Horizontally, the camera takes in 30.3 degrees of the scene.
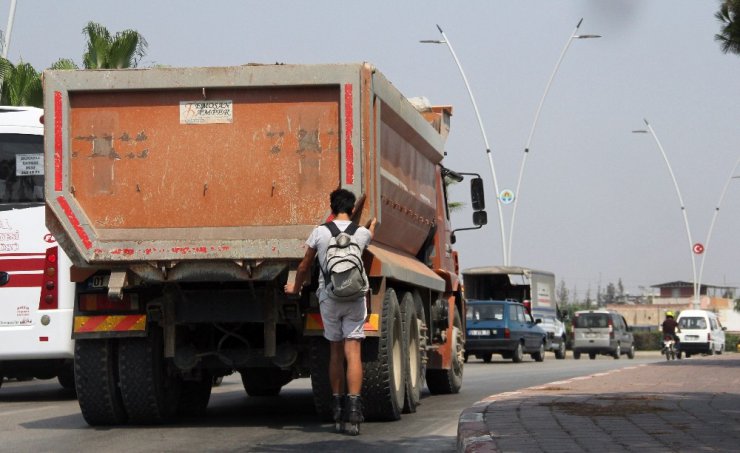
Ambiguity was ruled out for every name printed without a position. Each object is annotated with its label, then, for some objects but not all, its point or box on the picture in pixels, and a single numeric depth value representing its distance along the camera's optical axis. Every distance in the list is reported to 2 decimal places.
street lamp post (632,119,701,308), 61.45
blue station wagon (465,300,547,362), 36.72
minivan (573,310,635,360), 46.50
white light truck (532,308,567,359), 46.09
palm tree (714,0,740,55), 18.66
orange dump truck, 11.12
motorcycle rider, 41.72
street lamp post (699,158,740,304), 64.94
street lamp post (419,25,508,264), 40.17
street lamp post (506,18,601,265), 41.06
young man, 10.66
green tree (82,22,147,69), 32.47
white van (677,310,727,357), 50.16
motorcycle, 41.62
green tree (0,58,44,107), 31.22
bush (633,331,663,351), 74.50
